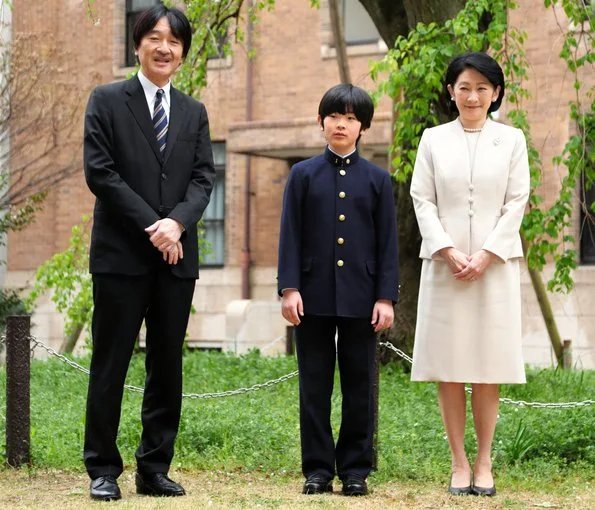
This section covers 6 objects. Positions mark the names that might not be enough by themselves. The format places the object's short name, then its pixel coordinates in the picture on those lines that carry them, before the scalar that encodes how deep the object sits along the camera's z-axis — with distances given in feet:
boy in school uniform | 41.37
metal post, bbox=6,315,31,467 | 48.14
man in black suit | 39.96
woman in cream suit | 41.52
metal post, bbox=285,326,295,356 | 105.19
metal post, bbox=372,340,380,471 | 42.86
